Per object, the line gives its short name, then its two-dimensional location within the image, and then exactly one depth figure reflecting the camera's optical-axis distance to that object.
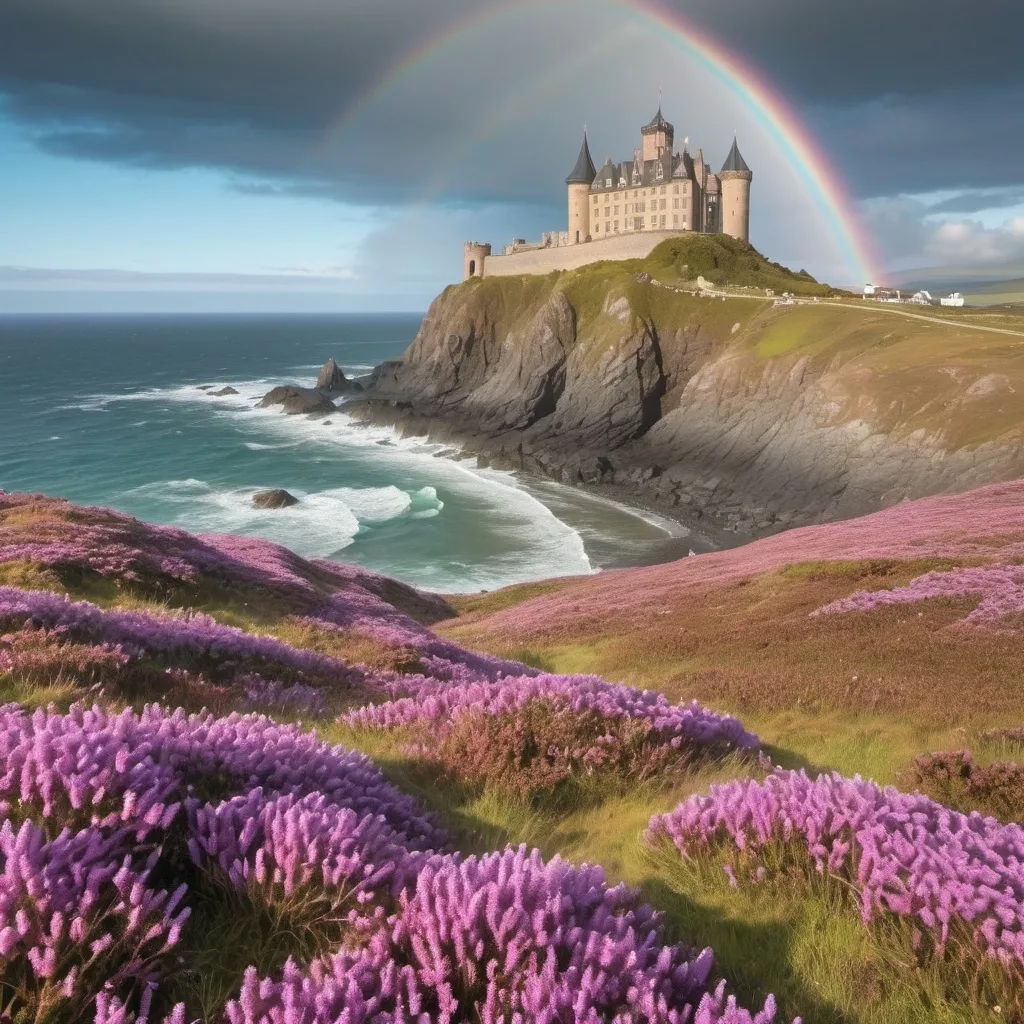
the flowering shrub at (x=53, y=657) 7.04
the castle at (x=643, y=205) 143.75
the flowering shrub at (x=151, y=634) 8.80
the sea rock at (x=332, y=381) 140.75
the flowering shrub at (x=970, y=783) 6.61
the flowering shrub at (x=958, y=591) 16.26
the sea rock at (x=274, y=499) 71.88
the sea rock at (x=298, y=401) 125.00
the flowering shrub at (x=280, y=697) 7.97
